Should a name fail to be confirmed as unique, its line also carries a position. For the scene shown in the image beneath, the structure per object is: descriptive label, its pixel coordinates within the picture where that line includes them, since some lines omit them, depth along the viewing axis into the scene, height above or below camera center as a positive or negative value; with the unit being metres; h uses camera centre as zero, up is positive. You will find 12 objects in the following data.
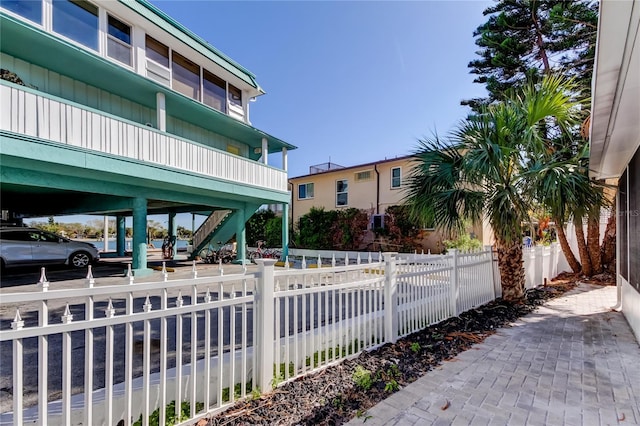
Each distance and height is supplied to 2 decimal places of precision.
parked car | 9.50 -0.80
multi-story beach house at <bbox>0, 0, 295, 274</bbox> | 6.40 +3.27
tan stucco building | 16.50 +1.78
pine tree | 12.00 +7.58
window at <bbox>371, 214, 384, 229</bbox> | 17.00 -0.11
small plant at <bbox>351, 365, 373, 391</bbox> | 3.24 -1.75
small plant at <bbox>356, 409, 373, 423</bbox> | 2.70 -1.75
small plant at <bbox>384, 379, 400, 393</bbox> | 3.17 -1.77
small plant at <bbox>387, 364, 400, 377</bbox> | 3.52 -1.78
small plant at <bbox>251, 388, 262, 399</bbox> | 2.86 -1.62
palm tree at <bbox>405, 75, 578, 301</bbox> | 5.91 +0.96
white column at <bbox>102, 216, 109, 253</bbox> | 18.33 -0.83
